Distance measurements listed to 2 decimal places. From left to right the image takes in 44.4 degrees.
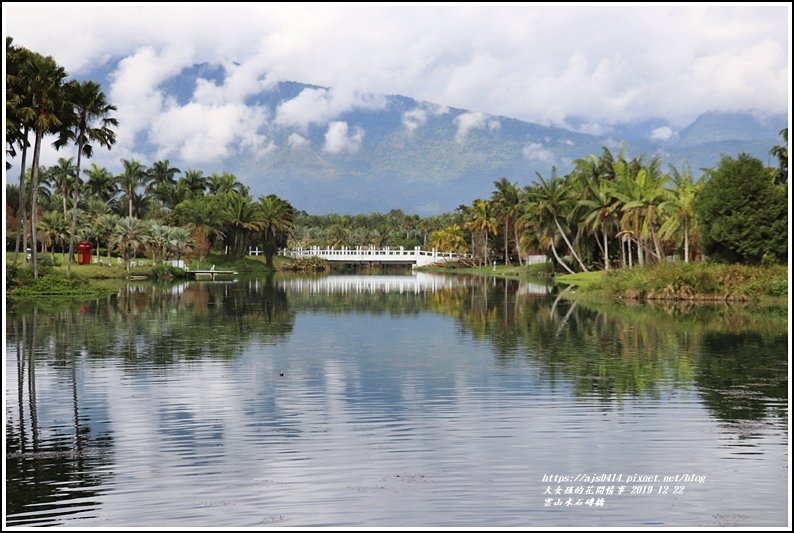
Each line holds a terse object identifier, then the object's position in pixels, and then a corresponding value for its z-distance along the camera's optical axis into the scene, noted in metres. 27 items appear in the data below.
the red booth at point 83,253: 92.25
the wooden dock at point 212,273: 99.31
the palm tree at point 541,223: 87.06
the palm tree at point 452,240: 144.62
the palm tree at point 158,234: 91.38
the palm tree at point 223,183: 148.62
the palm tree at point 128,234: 88.31
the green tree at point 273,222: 128.75
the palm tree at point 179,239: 93.75
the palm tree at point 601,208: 76.00
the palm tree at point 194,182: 146.00
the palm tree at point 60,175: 128.00
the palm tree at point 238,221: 124.56
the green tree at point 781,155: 63.62
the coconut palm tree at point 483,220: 123.74
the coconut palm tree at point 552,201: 85.62
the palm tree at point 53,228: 96.00
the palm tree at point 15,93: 49.69
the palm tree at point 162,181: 140.62
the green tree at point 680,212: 66.29
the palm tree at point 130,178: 130.25
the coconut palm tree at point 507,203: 114.75
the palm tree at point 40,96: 51.31
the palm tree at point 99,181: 131.00
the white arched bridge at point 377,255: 147.00
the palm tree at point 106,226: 91.56
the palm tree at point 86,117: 57.69
